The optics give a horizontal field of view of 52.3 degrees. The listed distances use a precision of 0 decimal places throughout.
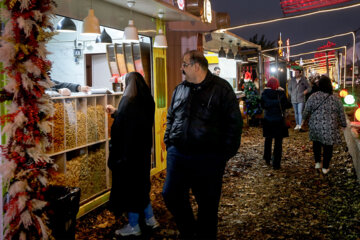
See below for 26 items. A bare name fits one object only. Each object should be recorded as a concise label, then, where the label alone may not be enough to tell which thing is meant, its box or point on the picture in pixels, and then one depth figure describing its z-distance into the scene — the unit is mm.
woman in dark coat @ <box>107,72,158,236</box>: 4949
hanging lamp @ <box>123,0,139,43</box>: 6480
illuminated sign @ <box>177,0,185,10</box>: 8250
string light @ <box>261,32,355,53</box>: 15058
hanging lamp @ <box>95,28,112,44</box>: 7078
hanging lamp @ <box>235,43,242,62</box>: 16817
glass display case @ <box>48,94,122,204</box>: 5602
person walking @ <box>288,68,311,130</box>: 14891
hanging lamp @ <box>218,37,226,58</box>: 14398
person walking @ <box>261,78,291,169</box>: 8836
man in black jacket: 3979
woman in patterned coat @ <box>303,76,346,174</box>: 7852
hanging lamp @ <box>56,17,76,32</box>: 6398
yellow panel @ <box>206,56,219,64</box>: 17922
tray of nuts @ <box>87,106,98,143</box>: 6320
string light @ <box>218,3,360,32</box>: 7780
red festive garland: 3350
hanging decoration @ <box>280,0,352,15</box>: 8234
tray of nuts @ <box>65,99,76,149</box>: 5734
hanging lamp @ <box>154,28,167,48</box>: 7699
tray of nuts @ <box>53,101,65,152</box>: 5452
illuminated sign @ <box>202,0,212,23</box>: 9492
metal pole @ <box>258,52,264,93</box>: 17953
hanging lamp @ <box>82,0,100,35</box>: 5539
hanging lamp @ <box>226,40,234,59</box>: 15281
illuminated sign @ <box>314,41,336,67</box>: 43912
